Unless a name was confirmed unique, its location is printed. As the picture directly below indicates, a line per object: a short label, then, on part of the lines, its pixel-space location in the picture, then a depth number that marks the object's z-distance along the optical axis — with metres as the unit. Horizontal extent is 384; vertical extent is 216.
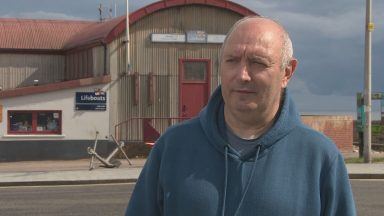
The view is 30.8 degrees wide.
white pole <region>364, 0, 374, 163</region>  21.53
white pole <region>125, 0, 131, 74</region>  25.81
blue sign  24.55
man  2.65
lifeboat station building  24.36
